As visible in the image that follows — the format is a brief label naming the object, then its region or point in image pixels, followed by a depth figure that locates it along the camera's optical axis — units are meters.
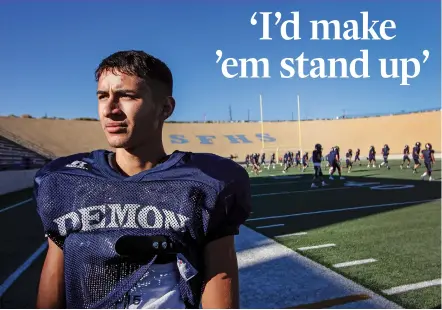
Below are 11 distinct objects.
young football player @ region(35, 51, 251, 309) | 1.05
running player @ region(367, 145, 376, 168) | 22.25
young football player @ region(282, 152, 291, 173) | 23.92
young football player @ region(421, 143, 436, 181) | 13.03
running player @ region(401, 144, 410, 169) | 19.80
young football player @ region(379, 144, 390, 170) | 21.76
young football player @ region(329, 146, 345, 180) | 14.27
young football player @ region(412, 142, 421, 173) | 16.50
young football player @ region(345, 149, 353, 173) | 20.10
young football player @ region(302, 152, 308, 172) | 22.47
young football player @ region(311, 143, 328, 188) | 12.70
